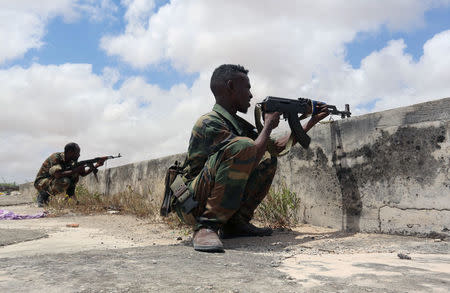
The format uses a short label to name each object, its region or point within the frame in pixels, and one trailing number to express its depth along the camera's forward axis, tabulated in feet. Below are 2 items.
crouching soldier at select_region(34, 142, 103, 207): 22.85
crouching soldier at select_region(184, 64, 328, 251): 7.52
